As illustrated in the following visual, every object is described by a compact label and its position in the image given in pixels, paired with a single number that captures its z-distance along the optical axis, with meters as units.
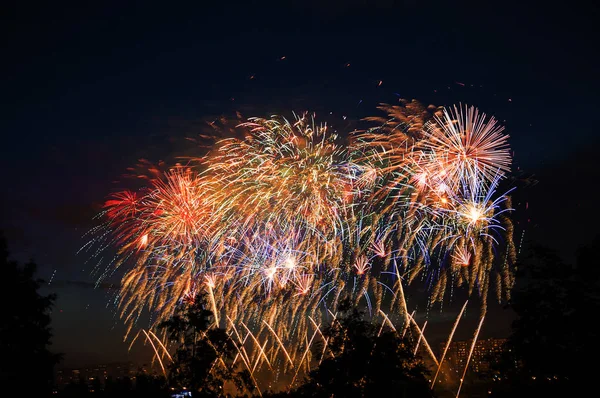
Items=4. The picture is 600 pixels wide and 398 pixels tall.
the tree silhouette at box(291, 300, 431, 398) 21.70
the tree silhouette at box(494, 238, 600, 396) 12.31
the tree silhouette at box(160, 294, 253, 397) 20.95
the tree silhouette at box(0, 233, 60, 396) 19.27
